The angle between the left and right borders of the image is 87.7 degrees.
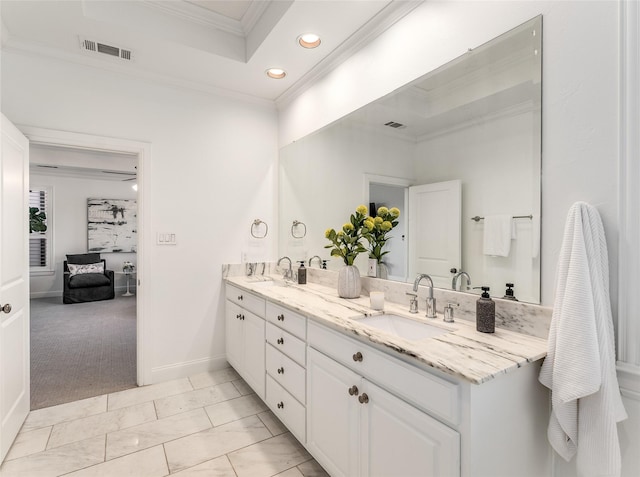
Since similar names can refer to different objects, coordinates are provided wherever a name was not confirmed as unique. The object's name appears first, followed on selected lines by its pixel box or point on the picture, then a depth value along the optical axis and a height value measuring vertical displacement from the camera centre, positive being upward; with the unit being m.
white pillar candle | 1.86 -0.35
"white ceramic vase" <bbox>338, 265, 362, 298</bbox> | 2.21 -0.30
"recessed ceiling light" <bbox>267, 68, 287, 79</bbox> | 2.79 +1.40
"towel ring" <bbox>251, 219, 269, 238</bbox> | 3.34 +0.11
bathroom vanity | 1.07 -0.61
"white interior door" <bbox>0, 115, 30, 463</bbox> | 1.92 -0.31
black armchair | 6.03 -0.85
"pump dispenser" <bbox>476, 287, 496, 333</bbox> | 1.43 -0.33
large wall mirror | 1.44 +0.40
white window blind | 6.59 -0.07
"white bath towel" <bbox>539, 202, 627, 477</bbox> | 1.08 -0.39
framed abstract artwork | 7.04 +0.26
